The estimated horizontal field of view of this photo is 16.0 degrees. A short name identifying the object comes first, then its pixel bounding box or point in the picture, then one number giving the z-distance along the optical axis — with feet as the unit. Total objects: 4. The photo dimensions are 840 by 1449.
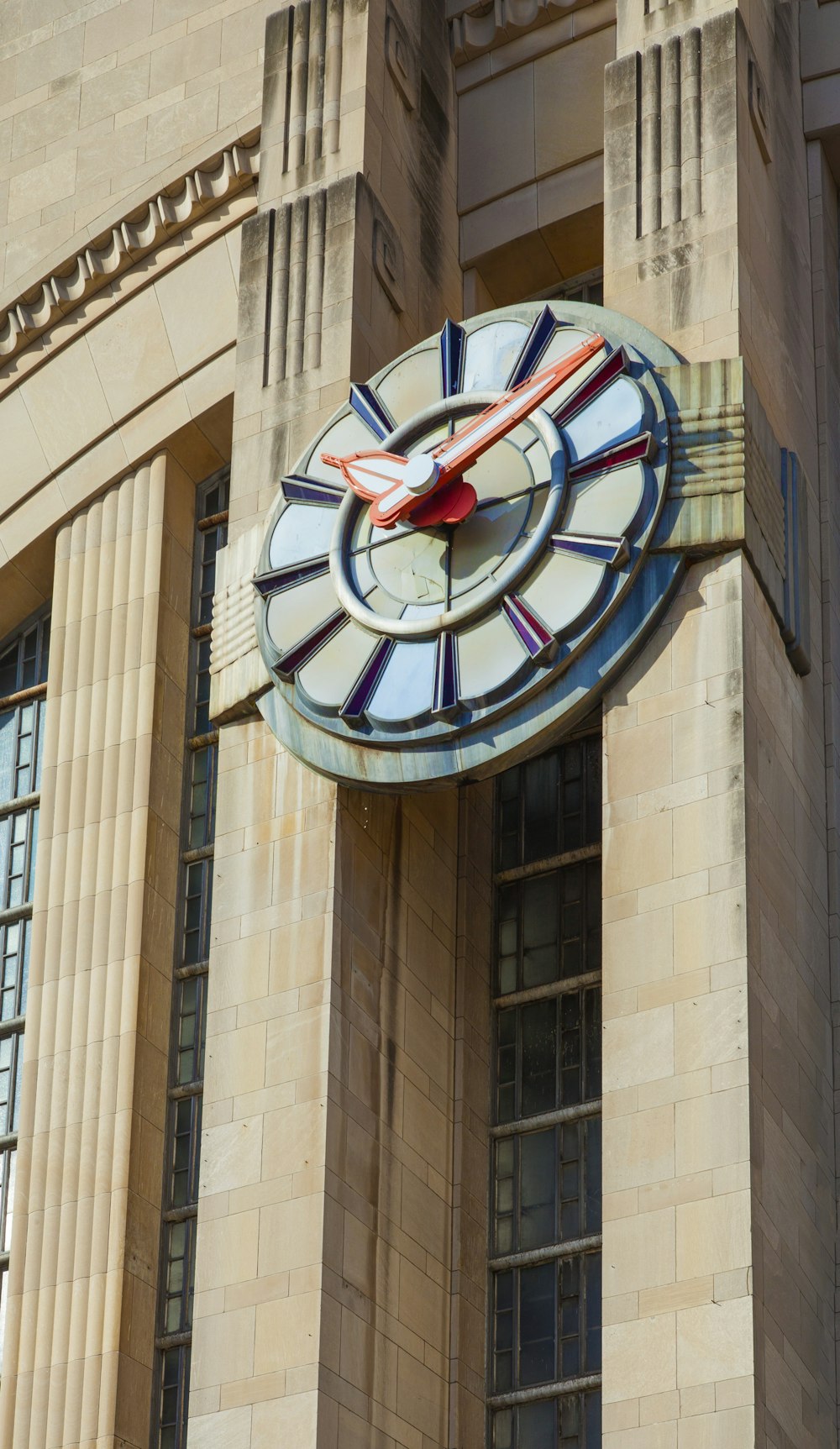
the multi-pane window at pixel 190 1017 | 87.10
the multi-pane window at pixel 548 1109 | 80.33
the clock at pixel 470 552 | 79.20
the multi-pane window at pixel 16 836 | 95.55
